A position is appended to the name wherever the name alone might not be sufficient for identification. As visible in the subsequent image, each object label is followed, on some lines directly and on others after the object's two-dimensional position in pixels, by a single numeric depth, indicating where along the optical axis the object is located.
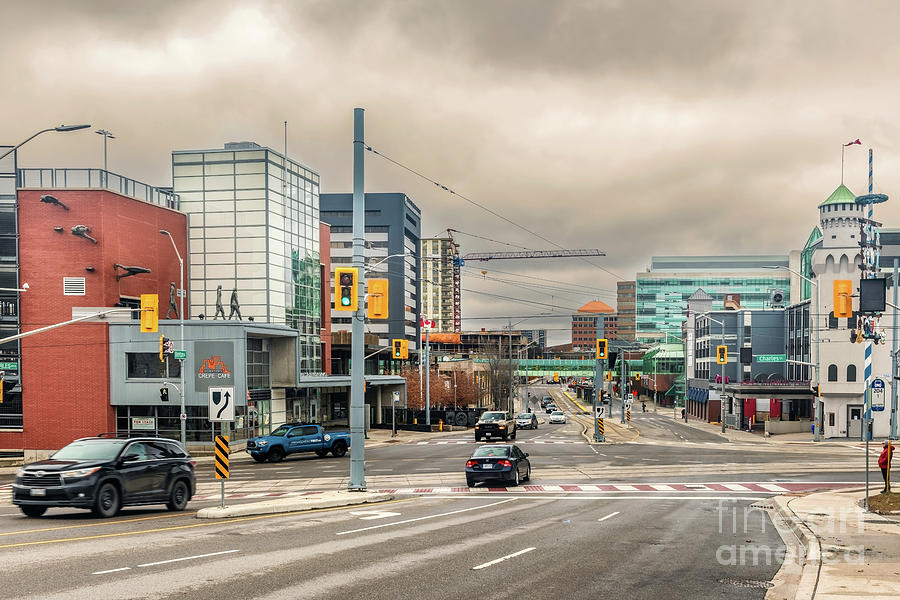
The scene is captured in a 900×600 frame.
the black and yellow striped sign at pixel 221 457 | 20.12
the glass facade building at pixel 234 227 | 63.66
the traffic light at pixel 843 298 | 36.62
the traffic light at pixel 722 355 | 65.93
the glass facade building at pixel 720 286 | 197.00
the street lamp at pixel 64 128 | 25.44
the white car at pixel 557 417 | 82.12
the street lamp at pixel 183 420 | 46.72
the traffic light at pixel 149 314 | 33.09
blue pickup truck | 43.88
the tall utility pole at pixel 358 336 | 24.78
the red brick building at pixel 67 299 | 50.97
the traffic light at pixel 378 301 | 24.09
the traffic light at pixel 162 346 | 46.06
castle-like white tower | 61.28
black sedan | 29.56
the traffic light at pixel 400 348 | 62.72
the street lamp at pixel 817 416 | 58.47
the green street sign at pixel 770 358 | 67.19
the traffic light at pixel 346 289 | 23.92
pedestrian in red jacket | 23.03
